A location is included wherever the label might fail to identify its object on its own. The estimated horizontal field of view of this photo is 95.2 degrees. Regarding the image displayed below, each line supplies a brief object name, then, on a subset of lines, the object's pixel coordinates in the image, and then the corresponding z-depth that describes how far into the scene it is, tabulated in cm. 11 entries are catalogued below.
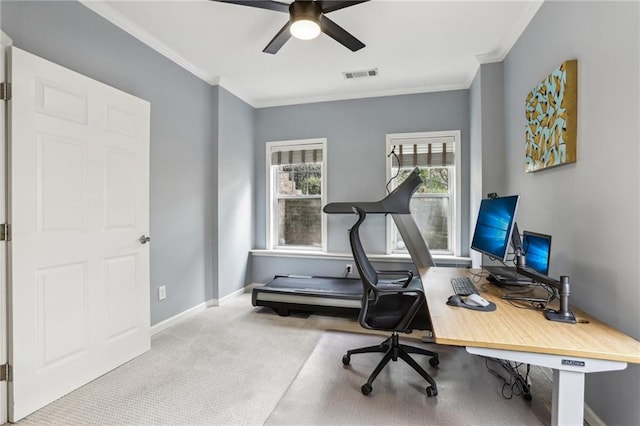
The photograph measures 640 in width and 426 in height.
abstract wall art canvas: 169
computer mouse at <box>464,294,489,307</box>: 148
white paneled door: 168
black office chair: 186
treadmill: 288
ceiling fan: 188
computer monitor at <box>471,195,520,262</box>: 164
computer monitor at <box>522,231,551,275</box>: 156
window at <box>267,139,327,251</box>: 423
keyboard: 172
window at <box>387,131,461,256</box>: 377
